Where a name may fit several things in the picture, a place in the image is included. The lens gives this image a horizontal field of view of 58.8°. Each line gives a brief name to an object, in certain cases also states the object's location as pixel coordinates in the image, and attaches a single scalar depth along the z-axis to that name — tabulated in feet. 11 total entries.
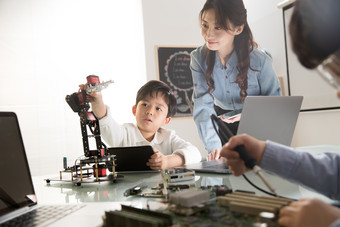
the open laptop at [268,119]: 4.31
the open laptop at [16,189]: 2.46
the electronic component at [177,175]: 3.53
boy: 6.84
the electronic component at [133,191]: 3.05
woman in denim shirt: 9.82
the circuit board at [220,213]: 1.75
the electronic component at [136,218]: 1.71
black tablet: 4.94
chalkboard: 10.36
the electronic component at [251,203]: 1.85
